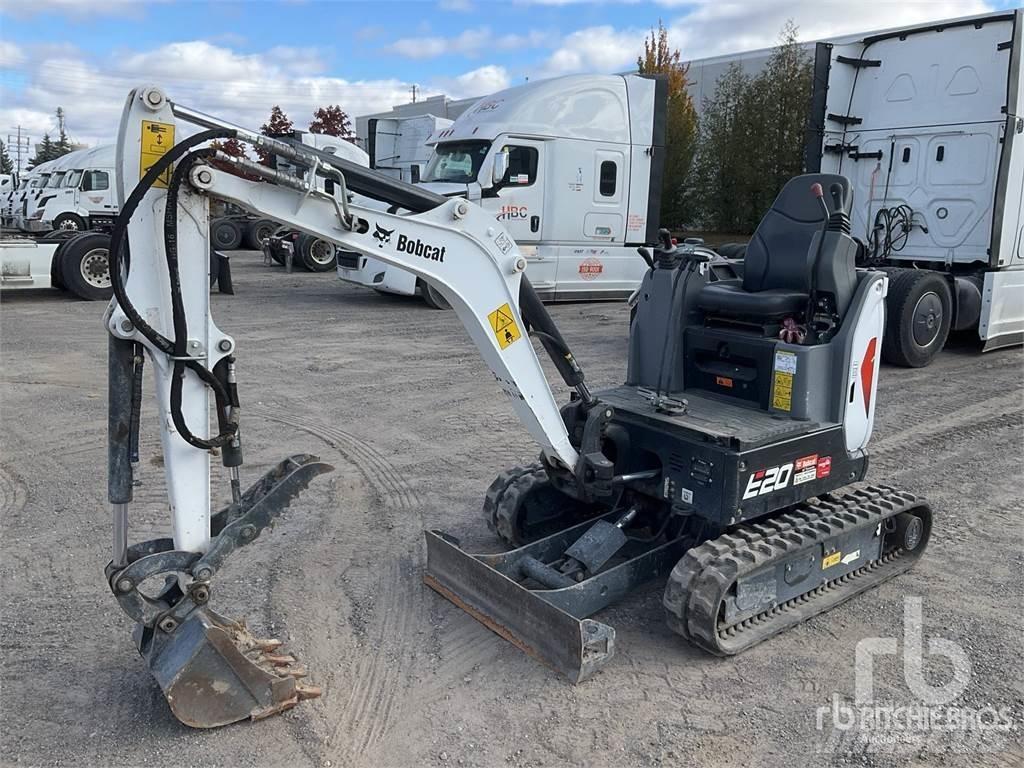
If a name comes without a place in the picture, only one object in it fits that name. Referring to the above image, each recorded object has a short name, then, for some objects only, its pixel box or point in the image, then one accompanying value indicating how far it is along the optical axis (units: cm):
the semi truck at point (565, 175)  1373
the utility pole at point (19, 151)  5980
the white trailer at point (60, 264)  1439
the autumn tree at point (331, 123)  4072
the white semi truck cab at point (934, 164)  1031
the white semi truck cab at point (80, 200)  2159
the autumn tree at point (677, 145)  2559
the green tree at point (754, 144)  2347
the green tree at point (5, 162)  5549
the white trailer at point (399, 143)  2172
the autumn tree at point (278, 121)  3828
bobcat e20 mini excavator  327
